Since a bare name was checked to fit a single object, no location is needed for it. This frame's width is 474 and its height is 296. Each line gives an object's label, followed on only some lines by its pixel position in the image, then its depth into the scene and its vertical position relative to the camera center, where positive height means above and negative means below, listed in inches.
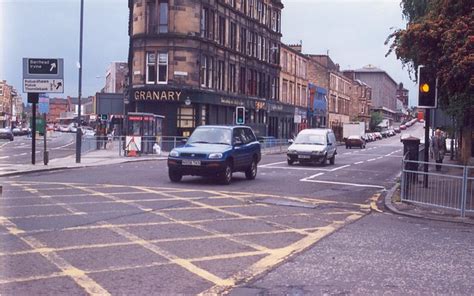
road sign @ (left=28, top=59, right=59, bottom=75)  911.0 +83.9
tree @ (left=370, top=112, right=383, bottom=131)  4825.3 +74.8
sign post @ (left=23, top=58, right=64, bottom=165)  906.7 +69.6
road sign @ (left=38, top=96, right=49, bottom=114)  983.6 +29.1
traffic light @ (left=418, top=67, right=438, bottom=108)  604.4 +42.5
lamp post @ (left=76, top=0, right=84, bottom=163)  1053.8 +11.7
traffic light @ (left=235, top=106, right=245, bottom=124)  1466.5 +29.0
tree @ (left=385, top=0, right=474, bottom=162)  535.8 +84.0
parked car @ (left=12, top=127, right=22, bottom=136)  3391.0 -59.0
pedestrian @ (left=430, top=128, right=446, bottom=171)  1032.7 -23.0
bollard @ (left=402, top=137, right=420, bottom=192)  663.1 -17.5
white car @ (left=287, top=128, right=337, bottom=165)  1071.0 -33.9
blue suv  671.8 -32.4
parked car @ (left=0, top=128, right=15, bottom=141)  2438.5 -51.7
